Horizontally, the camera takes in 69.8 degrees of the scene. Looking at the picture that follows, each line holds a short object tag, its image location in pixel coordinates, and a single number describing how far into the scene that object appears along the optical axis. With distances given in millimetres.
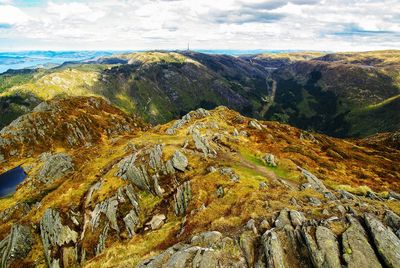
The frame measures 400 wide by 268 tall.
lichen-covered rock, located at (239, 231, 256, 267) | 28866
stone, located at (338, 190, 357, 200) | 54375
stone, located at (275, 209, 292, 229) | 32844
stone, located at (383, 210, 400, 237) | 30906
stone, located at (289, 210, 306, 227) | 32759
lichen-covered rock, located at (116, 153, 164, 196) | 59834
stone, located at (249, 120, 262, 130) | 114719
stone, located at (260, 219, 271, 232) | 33422
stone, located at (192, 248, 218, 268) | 28062
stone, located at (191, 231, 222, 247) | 31608
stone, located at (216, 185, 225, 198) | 49556
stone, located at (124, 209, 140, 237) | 51844
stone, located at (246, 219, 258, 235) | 32938
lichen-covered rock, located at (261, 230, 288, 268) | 27656
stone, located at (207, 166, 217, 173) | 57812
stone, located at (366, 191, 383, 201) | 58312
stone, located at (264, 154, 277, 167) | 70750
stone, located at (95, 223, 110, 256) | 51188
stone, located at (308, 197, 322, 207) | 45125
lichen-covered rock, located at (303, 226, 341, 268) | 26812
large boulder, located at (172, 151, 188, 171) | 62500
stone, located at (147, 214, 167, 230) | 49403
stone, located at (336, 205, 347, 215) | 36188
